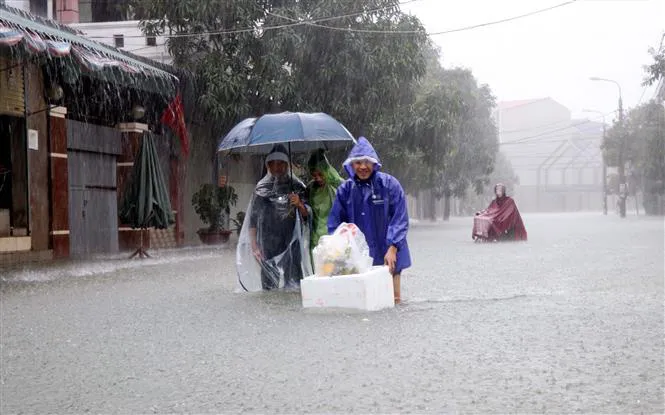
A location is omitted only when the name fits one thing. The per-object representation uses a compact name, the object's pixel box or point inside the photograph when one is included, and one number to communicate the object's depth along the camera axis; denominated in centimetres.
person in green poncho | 983
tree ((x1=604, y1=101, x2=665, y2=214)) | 4524
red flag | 2095
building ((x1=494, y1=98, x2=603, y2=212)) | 9262
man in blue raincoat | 839
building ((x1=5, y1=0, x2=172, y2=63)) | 2375
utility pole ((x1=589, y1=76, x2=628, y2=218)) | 4884
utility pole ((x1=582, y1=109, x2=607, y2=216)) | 6092
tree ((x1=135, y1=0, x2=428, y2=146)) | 2052
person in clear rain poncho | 988
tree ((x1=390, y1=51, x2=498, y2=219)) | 2911
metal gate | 1775
